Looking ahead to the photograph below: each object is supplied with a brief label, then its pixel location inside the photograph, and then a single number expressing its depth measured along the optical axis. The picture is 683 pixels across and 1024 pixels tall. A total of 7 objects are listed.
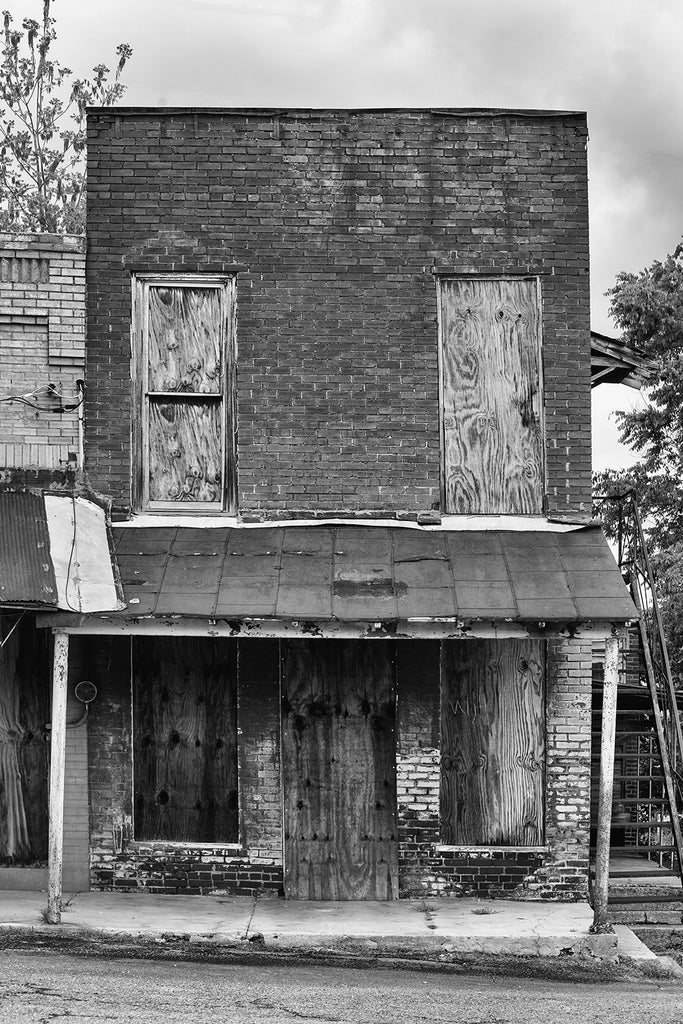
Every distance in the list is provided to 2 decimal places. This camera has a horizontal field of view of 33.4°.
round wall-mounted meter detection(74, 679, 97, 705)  10.09
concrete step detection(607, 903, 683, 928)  10.55
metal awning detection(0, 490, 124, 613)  8.77
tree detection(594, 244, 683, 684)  21.29
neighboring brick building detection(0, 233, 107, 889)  10.05
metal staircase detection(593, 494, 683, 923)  10.26
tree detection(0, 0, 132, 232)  21.81
